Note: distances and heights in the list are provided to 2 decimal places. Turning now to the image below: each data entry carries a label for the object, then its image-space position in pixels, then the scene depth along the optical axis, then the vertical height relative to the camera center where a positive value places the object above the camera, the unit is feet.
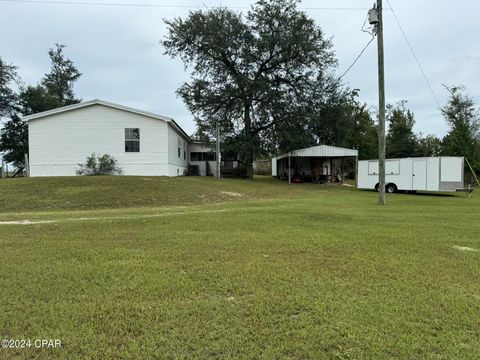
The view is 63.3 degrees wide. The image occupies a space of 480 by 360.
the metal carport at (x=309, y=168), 110.22 +0.29
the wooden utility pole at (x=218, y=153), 93.23 +3.85
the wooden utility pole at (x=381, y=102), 51.49 +9.07
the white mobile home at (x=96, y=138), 75.41 +6.30
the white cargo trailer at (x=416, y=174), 71.92 -1.02
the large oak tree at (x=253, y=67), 95.86 +26.49
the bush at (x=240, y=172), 111.89 -0.76
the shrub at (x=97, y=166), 75.31 +0.77
